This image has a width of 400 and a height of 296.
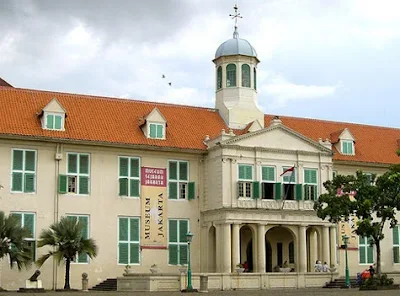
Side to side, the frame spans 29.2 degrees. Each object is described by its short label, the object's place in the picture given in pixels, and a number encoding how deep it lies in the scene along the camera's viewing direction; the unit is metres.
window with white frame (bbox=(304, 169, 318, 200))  46.25
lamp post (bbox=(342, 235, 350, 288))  41.81
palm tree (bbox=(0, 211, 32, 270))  36.22
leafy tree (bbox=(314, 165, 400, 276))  39.09
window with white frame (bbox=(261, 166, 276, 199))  45.09
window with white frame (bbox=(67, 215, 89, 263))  41.45
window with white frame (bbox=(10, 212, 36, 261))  40.25
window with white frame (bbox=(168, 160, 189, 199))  44.97
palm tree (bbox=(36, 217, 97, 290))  38.38
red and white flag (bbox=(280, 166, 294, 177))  44.69
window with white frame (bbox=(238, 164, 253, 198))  44.28
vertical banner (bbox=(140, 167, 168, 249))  43.66
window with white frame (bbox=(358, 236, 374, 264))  49.81
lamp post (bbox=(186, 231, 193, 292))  37.37
